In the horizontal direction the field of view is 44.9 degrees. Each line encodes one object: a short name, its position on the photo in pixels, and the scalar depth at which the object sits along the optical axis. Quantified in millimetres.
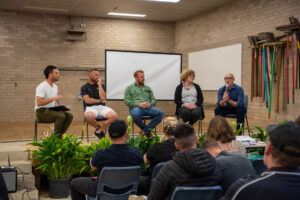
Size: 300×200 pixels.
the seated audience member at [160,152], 2844
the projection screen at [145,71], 6891
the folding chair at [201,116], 5832
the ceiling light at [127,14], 9227
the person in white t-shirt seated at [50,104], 4902
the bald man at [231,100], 5805
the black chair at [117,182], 2656
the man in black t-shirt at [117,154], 2732
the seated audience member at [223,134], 2648
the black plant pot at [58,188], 4211
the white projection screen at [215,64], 8044
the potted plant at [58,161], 4184
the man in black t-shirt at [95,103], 5207
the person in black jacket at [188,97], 5809
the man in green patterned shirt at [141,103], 5512
